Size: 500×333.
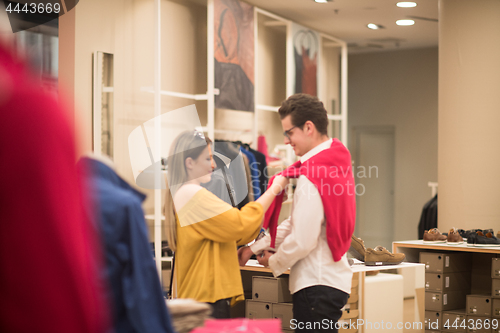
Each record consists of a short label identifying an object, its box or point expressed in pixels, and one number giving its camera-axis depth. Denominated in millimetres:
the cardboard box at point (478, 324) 3514
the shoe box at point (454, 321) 3611
